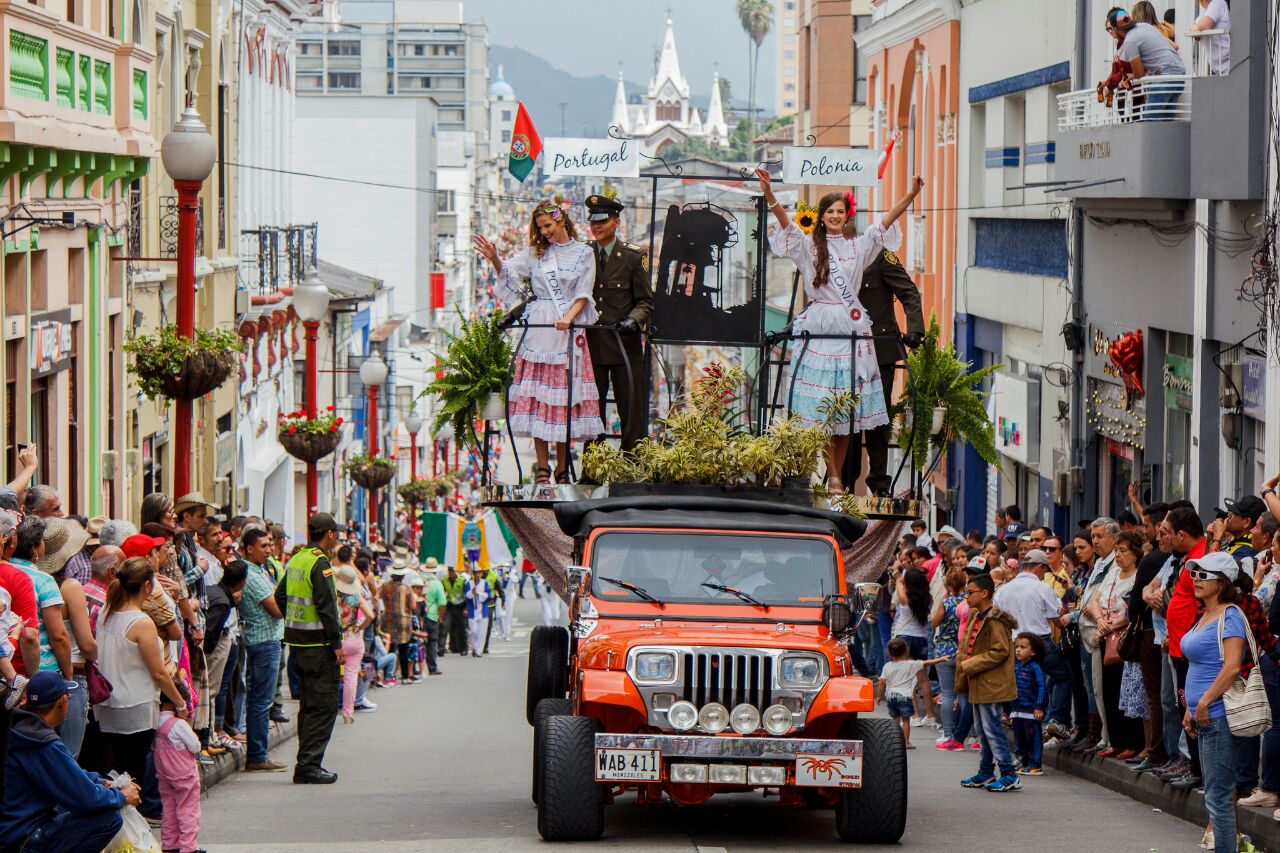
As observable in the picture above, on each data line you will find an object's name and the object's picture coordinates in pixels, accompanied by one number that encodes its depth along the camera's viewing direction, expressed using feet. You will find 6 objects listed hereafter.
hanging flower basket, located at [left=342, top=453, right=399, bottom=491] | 140.87
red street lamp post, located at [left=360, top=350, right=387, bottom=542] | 121.49
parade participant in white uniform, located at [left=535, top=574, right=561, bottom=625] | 122.21
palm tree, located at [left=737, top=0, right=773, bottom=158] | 651.25
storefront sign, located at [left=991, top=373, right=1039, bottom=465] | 99.91
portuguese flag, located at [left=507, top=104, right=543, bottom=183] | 56.85
